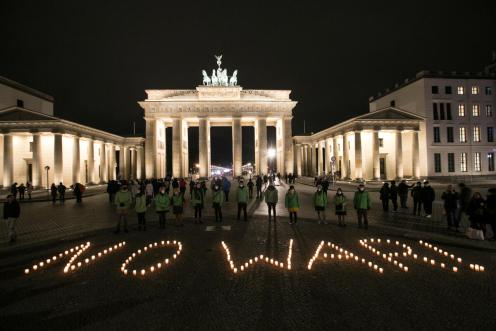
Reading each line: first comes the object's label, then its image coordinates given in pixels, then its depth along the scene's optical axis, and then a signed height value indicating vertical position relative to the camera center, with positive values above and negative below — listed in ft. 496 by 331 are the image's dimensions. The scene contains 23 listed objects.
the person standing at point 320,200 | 42.37 -4.53
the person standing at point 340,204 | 40.45 -4.89
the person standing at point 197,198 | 44.24 -4.09
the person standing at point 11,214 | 33.71 -4.57
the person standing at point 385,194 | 52.11 -4.80
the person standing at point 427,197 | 45.44 -4.68
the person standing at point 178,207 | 43.13 -5.17
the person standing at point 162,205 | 41.47 -4.72
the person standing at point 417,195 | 47.09 -4.52
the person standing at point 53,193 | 79.61 -5.37
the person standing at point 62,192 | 80.28 -5.16
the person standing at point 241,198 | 46.26 -4.44
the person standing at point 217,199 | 45.03 -4.35
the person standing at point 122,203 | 38.55 -4.00
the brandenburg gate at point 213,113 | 172.35 +31.84
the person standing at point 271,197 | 45.85 -4.30
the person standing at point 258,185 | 78.38 -4.20
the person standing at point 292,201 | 42.29 -4.61
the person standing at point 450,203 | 37.40 -4.68
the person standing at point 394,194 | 52.75 -4.82
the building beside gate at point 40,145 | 122.42 +11.99
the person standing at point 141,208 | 40.01 -4.87
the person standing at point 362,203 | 39.68 -4.72
